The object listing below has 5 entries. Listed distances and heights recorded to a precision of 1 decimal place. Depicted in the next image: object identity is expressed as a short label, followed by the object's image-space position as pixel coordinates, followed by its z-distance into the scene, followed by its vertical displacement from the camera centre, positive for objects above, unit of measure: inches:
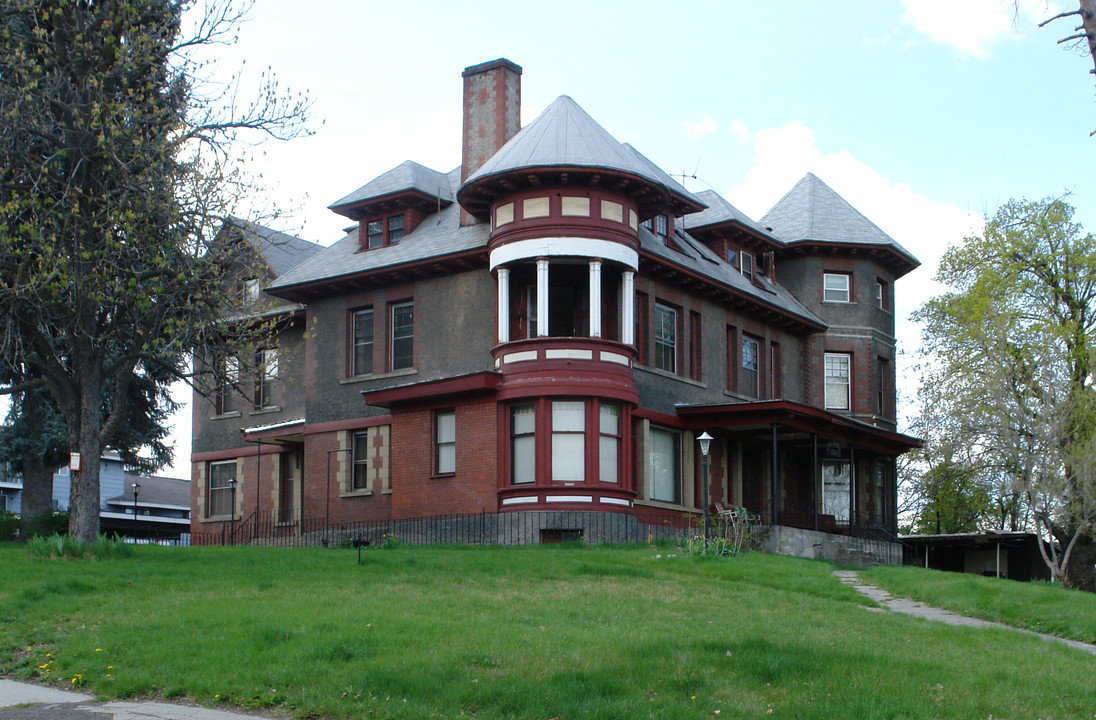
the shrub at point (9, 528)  1163.3 -52.0
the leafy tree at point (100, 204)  862.5 +183.1
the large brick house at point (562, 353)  1192.2 +128.1
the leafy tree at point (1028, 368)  1315.2 +118.4
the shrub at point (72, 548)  857.5 -52.3
